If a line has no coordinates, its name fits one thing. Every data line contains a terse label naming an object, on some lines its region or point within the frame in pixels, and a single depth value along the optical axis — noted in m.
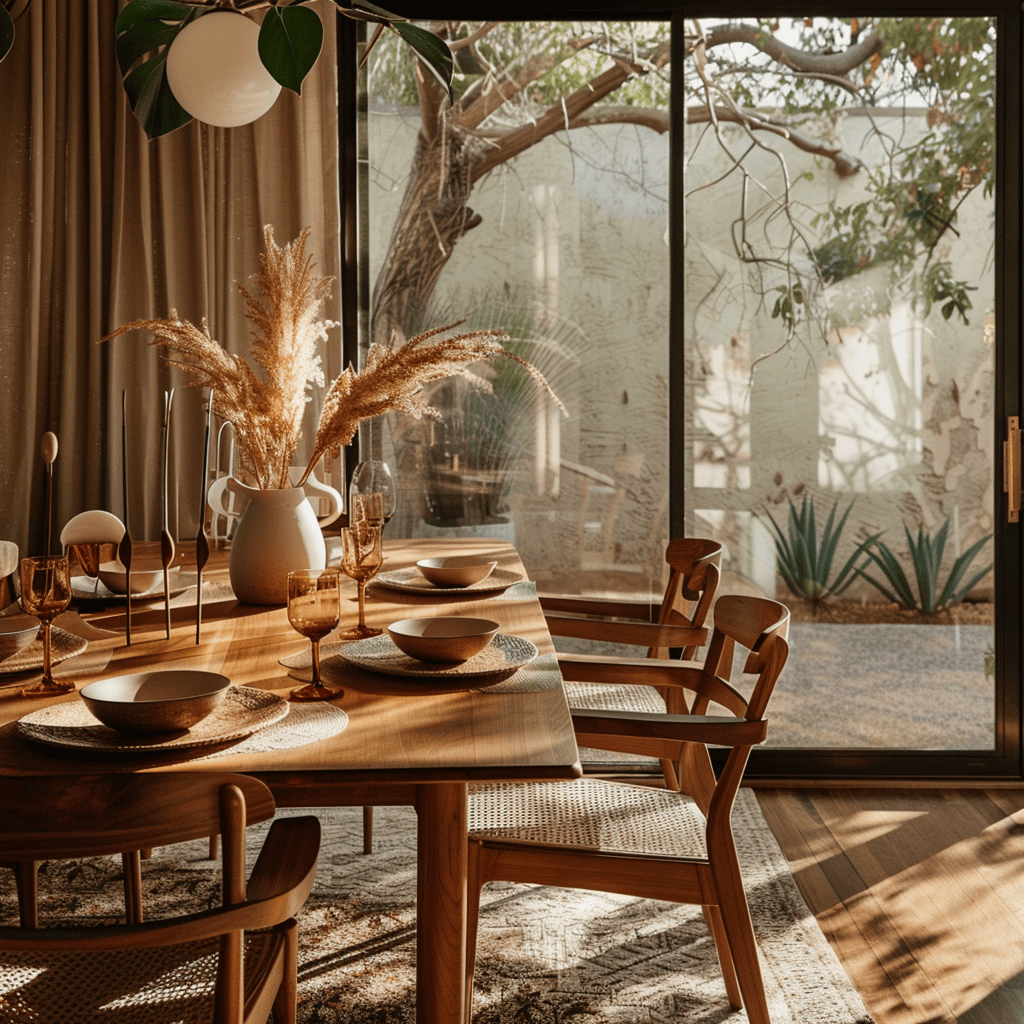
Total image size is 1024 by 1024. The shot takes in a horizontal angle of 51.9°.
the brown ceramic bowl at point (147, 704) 1.20
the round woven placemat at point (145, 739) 1.19
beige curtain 3.22
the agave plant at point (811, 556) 3.49
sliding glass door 3.39
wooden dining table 1.15
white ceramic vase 2.08
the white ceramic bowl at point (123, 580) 2.12
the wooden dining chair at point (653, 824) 1.63
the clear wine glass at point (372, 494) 2.03
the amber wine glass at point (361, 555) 1.82
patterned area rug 2.02
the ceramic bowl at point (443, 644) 1.52
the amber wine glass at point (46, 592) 1.48
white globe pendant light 2.12
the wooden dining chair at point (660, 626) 2.31
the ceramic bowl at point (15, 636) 1.66
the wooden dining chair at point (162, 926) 0.95
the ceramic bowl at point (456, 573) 2.23
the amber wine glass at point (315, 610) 1.44
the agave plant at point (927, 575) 3.47
